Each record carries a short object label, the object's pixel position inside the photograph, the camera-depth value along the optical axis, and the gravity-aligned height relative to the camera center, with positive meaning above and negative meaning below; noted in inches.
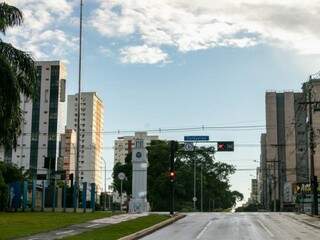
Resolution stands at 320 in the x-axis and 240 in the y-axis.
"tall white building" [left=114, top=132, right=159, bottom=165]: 5244.1 +486.2
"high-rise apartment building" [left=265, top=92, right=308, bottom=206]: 4995.3 +503.7
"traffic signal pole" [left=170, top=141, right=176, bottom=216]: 2257.6 +109.8
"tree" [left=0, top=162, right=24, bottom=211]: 3094.2 +126.7
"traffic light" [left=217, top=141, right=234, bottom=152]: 2396.7 +202.8
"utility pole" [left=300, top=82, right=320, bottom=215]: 2250.2 +77.7
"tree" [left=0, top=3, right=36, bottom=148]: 1147.9 +228.8
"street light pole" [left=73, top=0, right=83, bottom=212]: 2194.9 +228.0
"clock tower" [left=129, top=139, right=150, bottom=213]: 2472.9 +80.9
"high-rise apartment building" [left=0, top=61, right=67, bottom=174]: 4783.5 +604.7
